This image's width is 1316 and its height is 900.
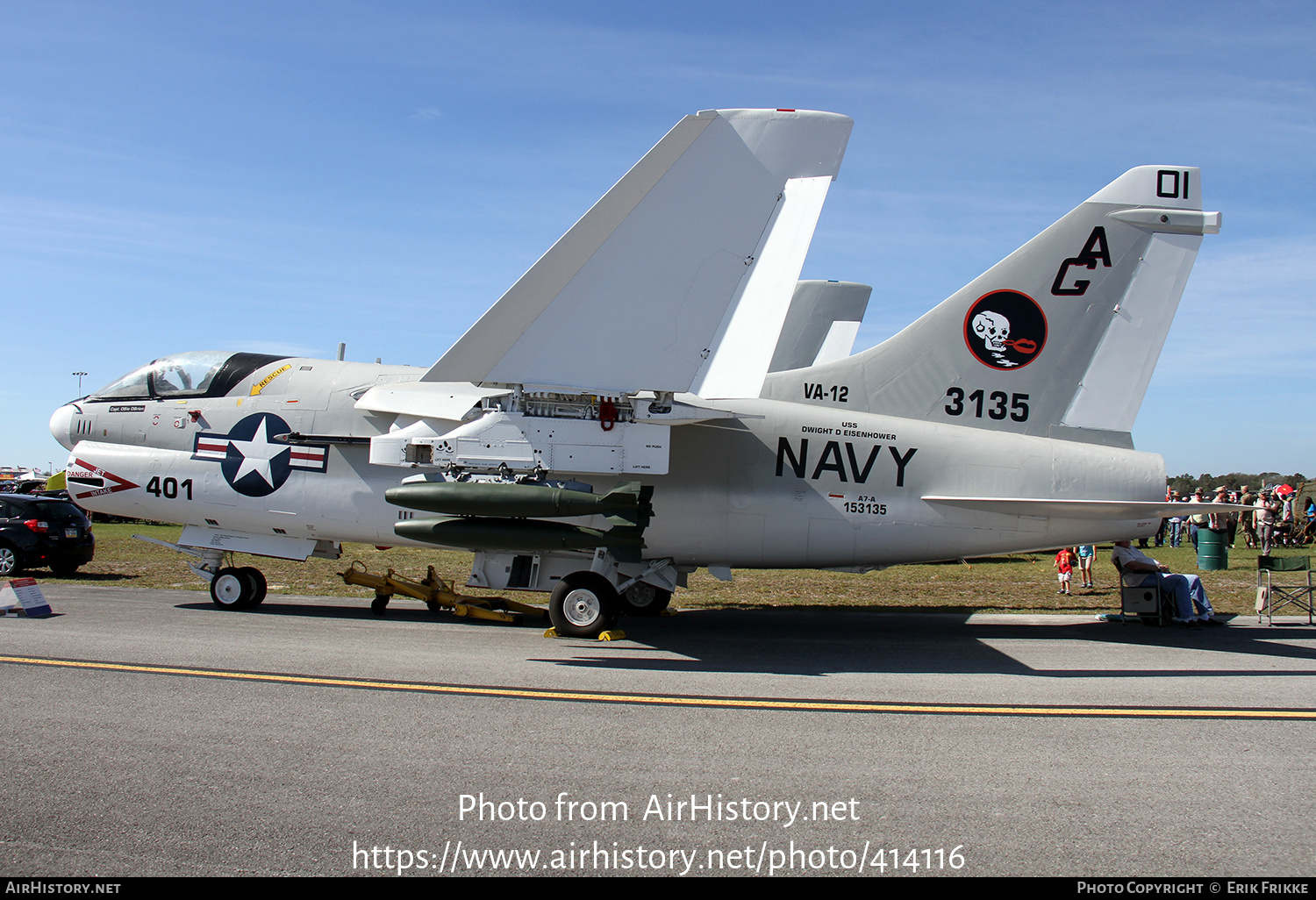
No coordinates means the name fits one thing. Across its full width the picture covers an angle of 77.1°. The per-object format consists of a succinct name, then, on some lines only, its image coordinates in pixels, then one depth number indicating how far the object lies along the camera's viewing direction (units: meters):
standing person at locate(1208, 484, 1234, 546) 20.38
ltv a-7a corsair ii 9.17
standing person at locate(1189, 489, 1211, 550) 23.87
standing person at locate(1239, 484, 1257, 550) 30.06
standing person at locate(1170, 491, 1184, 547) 32.50
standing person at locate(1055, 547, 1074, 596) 16.61
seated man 12.31
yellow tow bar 12.10
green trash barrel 20.23
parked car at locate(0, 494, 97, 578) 16.45
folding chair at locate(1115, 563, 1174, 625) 12.30
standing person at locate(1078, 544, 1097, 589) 17.73
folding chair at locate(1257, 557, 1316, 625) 12.25
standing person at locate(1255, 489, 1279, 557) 23.88
